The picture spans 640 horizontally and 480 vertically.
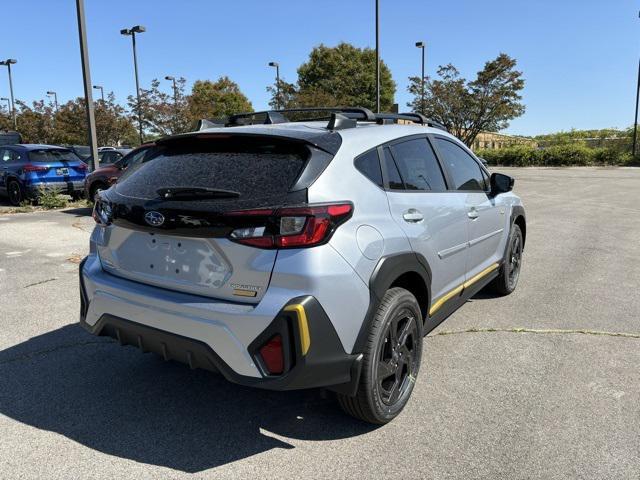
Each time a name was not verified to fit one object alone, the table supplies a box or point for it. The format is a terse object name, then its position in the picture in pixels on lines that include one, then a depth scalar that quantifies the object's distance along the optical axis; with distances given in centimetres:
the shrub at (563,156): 3684
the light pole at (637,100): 3531
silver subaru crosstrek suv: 237
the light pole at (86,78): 1274
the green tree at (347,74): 4922
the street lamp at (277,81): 3593
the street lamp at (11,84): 3781
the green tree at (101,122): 3366
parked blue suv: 1274
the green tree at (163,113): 2666
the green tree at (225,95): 4727
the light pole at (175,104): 2666
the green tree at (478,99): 3450
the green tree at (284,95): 3493
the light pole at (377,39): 2075
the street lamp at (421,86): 3572
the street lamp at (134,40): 2772
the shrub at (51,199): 1252
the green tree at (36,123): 4094
